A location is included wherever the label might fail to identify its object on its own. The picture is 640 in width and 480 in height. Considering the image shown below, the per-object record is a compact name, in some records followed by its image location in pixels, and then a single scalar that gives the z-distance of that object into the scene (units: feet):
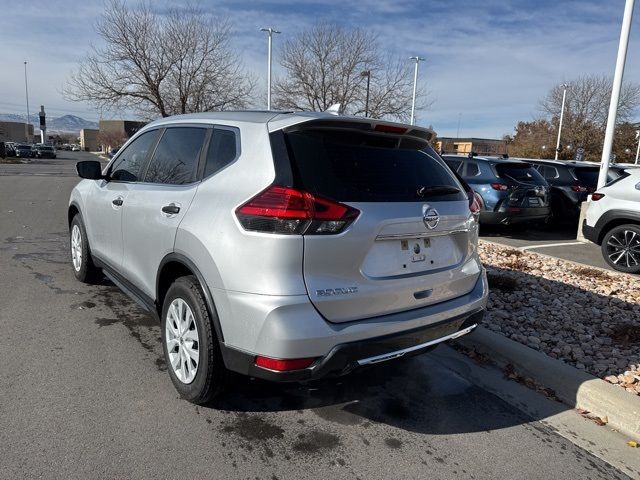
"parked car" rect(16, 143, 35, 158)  159.02
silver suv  7.87
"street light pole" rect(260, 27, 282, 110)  78.95
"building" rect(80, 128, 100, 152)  371.31
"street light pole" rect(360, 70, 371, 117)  92.02
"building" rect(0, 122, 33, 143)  365.61
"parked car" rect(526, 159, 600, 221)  36.06
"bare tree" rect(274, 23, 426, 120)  94.17
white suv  22.76
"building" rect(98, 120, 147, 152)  247.07
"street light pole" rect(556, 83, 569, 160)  135.56
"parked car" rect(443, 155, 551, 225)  30.50
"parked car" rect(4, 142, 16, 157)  159.94
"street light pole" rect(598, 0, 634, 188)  30.50
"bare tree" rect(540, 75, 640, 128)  154.61
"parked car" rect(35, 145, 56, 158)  170.18
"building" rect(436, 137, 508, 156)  192.44
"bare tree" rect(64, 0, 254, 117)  75.92
